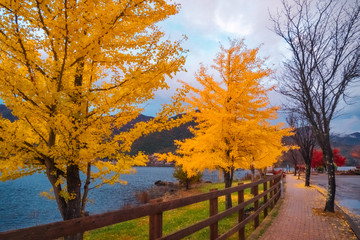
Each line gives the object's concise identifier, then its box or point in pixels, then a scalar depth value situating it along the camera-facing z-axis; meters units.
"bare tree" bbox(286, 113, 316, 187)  24.98
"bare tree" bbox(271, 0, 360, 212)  10.78
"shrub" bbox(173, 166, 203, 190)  32.93
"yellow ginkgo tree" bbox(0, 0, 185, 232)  4.30
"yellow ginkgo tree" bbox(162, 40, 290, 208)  11.12
